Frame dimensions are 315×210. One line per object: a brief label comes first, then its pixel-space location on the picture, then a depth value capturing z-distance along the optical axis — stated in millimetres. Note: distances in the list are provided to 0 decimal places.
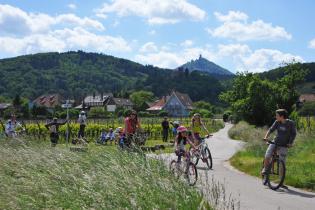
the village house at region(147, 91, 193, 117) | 143625
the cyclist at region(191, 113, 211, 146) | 16109
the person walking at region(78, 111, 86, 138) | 28133
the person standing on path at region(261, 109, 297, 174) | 11820
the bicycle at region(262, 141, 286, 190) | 11547
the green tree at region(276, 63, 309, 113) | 42219
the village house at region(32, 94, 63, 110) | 156250
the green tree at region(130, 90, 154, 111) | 159300
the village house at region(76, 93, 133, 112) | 157675
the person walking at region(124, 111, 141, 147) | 14383
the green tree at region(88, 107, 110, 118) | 114525
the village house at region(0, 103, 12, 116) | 124438
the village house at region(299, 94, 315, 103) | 117188
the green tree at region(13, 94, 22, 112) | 115375
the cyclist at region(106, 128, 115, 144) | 26906
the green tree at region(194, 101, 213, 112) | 141875
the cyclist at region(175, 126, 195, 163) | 13250
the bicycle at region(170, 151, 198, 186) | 7155
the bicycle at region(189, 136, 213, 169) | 15564
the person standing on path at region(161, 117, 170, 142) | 33094
